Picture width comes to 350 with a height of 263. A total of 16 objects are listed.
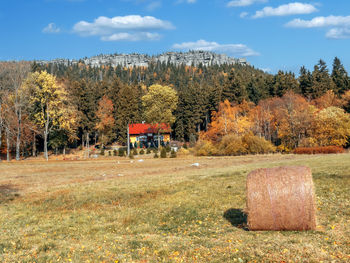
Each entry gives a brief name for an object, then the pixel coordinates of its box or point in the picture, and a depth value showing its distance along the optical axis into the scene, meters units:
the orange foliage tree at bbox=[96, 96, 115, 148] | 86.31
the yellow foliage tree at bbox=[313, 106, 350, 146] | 57.69
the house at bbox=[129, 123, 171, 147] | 93.62
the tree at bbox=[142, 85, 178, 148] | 82.81
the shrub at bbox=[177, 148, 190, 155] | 64.16
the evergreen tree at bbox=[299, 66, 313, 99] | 83.56
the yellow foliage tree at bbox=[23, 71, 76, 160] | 63.78
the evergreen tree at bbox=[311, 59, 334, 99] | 81.69
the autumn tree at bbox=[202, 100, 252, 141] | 70.06
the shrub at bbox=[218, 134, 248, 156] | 56.47
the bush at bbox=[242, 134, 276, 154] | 55.59
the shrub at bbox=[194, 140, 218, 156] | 59.69
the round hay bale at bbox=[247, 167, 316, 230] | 10.72
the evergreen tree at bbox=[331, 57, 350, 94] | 84.96
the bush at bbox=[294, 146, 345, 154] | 48.53
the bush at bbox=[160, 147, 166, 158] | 59.09
